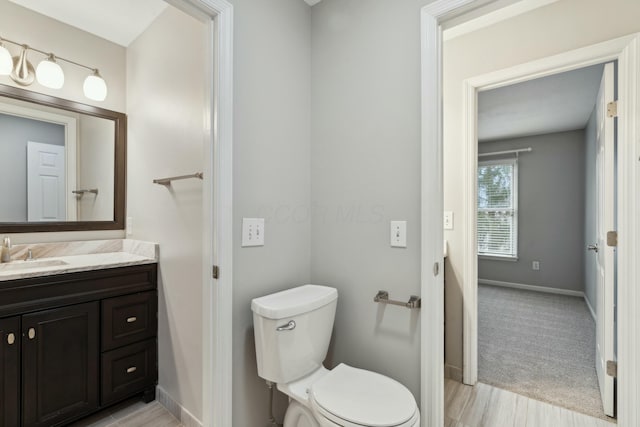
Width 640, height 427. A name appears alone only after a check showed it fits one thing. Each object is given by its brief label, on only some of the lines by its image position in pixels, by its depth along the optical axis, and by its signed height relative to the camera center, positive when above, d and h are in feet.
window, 15.99 +0.37
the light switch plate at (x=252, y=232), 4.54 -0.26
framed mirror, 6.27 +1.15
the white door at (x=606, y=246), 5.73 -0.60
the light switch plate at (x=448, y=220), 7.40 -0.13
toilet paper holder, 4.31 -1.28
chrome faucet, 5.85 -0.72
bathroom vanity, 4.84 -2.22
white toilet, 3.57 -2.29
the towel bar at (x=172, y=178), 5.26 +0.69
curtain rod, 15.40 +3.32
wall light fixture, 6.02 +3.06
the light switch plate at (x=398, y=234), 4.54 -0.29
